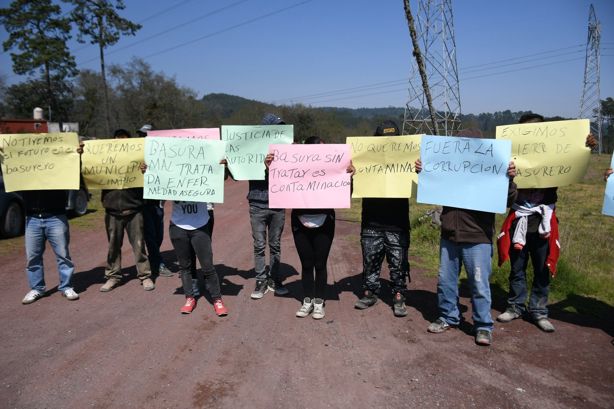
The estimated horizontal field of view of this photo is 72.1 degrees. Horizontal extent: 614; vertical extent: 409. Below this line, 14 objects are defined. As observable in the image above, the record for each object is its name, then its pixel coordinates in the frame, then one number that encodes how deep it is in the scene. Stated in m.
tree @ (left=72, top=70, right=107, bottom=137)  49.94
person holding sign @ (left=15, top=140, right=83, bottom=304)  5.38
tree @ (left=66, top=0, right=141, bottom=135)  30.91
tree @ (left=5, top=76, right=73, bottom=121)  41.67
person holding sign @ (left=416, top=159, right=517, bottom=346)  4.29
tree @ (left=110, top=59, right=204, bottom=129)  47.34
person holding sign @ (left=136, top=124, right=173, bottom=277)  6.29
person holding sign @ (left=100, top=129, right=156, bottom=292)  5.84
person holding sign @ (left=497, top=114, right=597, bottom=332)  4.57
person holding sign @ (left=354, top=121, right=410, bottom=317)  4.98
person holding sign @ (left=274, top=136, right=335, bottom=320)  4.86
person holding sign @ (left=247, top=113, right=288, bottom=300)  5.51
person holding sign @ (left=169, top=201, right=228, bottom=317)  4.91
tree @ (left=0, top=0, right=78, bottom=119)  34.41
